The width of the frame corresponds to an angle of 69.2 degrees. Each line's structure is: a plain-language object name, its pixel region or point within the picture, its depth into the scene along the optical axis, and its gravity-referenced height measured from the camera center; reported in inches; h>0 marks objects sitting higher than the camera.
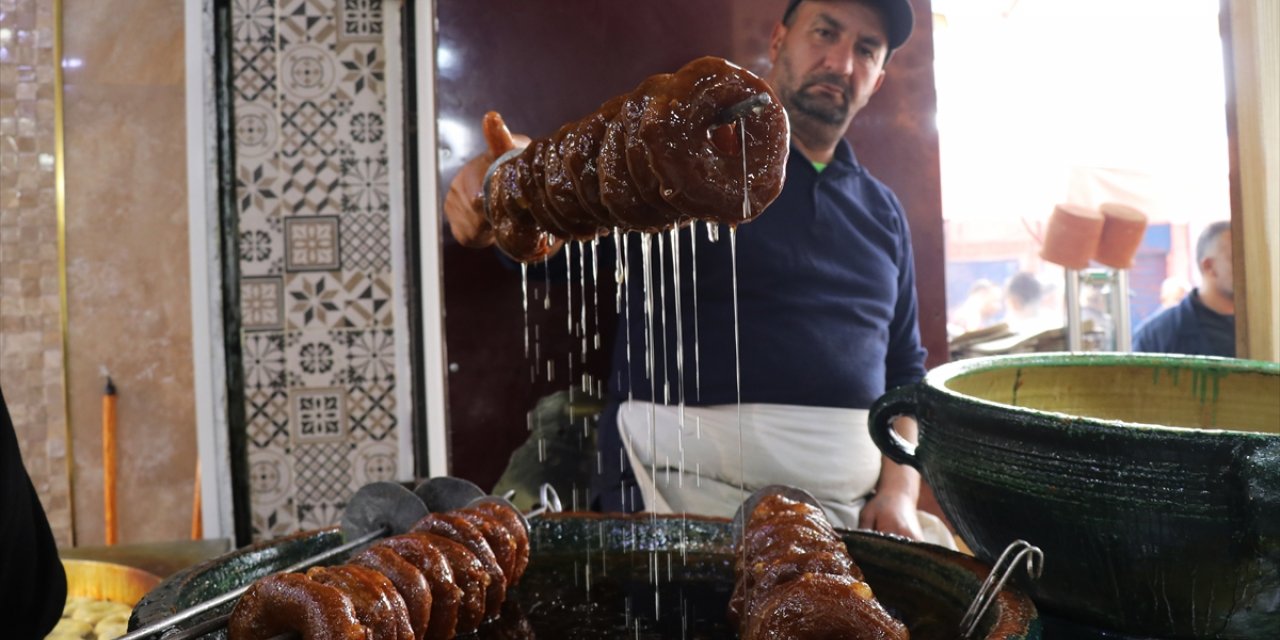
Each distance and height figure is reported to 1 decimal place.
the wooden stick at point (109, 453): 135.3 -14.7
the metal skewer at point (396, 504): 57.2 -10.6
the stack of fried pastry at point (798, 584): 36.4 -11.5
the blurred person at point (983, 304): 149.9 +2.5
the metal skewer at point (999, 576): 35.9 -10.6
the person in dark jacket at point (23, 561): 53.7 -12.5
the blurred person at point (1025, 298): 148.6 +3.1
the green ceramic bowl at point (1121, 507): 32.1 -7.3
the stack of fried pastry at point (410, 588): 40.1 -11.8
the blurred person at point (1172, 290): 134.7 +3.2
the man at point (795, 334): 87.3 -0.6
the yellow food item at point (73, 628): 67.1 -20.1
